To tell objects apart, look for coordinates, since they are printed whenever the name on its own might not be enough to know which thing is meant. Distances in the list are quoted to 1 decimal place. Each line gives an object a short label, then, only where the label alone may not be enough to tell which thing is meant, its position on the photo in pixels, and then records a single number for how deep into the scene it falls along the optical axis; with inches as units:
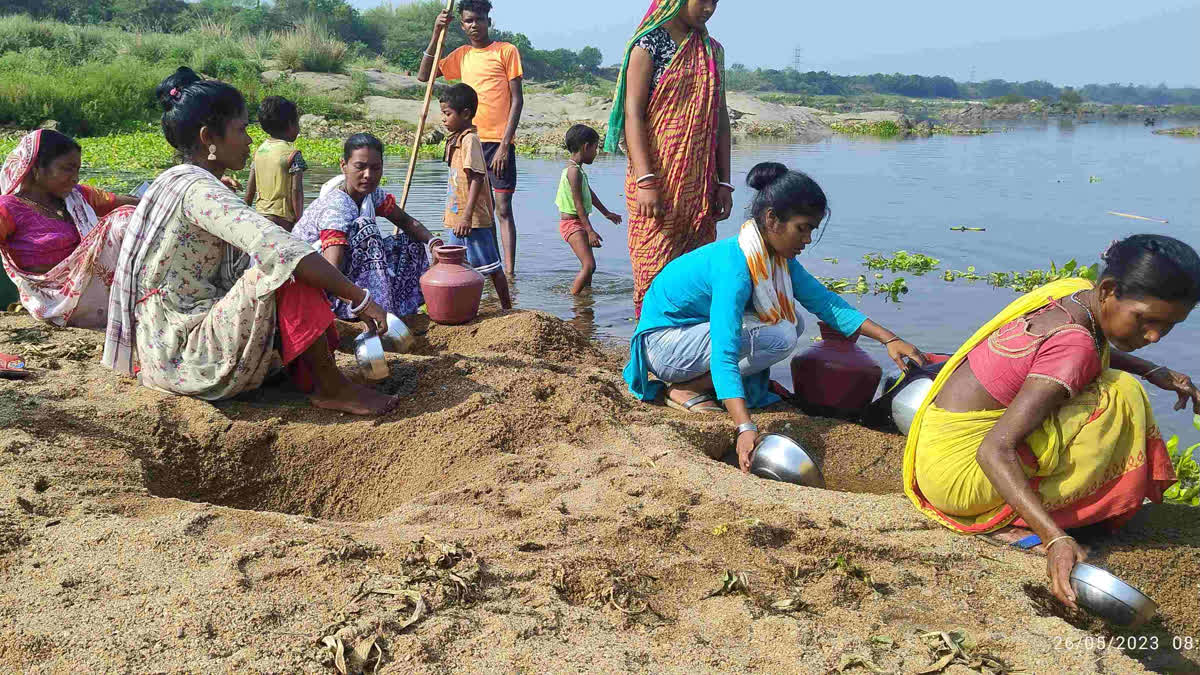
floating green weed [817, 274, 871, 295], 283.1
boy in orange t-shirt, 256.1
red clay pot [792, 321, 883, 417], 161.5
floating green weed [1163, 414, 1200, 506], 134.6
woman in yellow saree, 100.5
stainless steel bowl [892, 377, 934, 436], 148.5
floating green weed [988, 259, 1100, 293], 283.6
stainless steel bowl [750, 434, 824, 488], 129.6
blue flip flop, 112.8
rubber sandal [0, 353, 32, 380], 146.9
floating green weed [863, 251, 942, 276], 307.9
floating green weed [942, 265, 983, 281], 296.5
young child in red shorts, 258.7
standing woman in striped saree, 181.6
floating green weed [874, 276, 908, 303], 275.7
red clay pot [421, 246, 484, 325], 194.9
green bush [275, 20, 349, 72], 912.9
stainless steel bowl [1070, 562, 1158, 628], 93.7
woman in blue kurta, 142.0
